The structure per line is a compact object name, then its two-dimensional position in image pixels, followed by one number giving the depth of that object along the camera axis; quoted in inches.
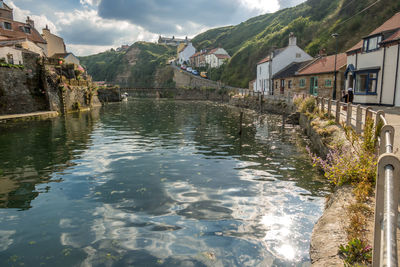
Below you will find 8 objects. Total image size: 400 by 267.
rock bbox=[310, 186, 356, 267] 201.2
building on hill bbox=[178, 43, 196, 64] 5764.8
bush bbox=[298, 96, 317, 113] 958.2
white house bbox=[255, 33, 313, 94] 1959.3
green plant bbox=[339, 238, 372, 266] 178.9
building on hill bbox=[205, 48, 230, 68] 4271.7
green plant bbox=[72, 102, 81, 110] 1679.6
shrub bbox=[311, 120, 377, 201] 279.9
